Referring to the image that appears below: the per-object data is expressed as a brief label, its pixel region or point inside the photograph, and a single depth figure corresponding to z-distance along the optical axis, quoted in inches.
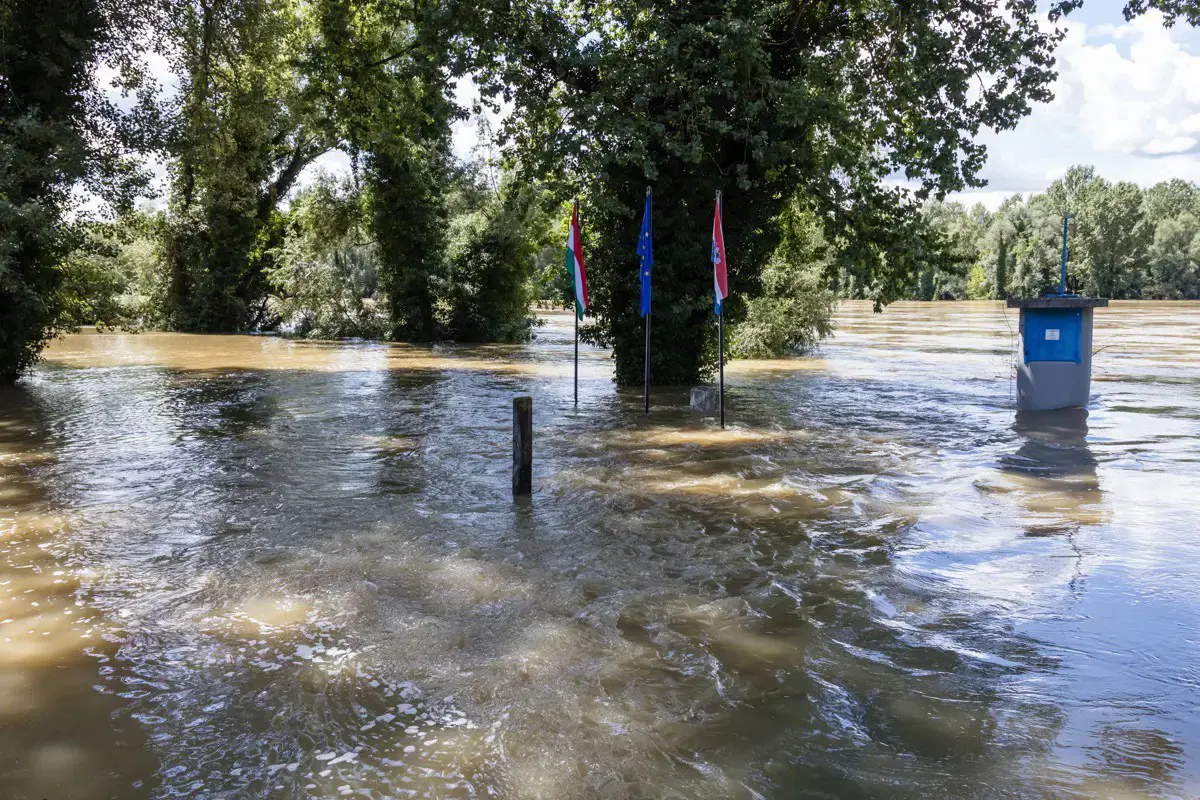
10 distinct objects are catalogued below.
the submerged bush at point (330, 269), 1268.5
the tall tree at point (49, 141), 641.6
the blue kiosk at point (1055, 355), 575.5
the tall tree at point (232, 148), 796.6
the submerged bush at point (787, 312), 1004.6
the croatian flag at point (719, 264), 520.4
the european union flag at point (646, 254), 589.9
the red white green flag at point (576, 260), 599.8
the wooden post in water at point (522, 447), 365.7
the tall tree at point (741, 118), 626.5
